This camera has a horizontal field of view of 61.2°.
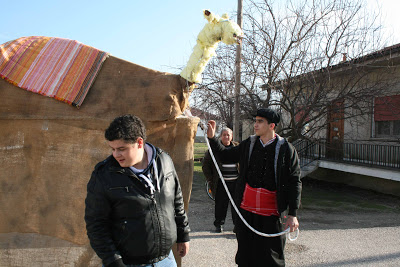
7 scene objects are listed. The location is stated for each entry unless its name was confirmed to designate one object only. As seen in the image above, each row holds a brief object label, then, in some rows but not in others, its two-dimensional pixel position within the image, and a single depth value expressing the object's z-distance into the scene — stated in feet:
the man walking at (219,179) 16.76
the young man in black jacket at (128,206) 6.11
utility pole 26.05
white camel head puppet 9.97
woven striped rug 10.22
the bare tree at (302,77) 26.35
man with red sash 10.11
